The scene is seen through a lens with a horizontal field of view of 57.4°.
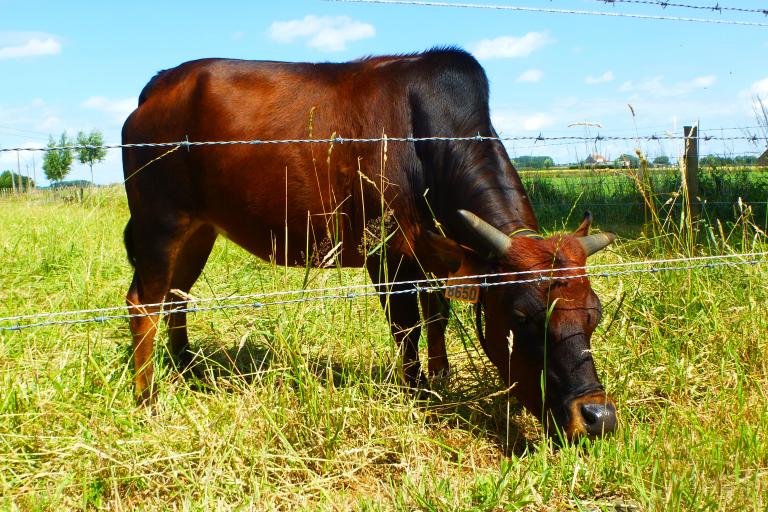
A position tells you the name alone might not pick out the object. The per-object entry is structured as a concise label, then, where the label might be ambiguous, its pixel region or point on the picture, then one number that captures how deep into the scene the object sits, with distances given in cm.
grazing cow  324
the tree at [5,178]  5709
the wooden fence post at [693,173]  841
